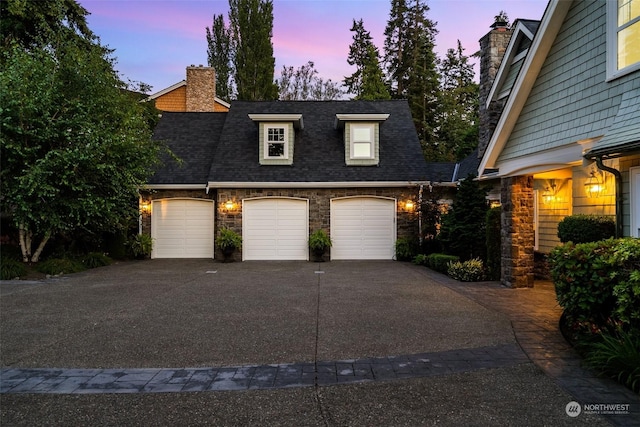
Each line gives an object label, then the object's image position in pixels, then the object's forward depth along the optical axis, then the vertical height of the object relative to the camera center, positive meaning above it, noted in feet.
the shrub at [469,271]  33.50 -4.31
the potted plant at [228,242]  47.88 -2.86
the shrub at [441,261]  38.16 -4.08
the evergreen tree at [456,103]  95.42 +27.85
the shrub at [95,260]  43.60 -4.60
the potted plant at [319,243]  48.29 -2.95
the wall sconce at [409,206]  50.31 +1.44
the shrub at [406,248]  49.16 -3.58
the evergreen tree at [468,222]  38.83 -0.36
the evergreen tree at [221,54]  106.93 +43.10
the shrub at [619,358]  12.49 -4.40
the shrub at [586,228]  21.59 -0.53
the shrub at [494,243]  33.24 -1.99
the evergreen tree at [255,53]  97.45 +38.97
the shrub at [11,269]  35.04 -4.52
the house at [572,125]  19.24 +5.20
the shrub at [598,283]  13.60 -2.30
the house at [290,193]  49.96 +3.02
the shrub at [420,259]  44.83 -4.52
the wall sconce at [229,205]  49.67 +1.47
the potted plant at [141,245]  50.60 -3.39
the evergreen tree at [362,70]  87.61 +35.79
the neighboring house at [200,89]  69.62 +21.68
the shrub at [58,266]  37.96 -4.63
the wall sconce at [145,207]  52.16 +1.26
